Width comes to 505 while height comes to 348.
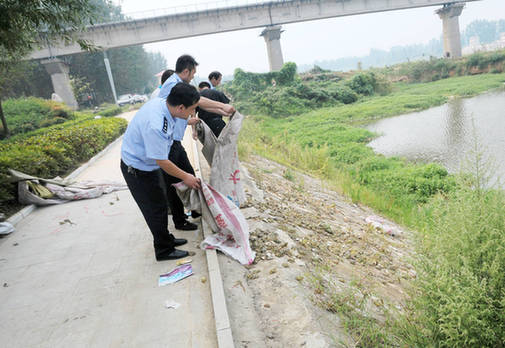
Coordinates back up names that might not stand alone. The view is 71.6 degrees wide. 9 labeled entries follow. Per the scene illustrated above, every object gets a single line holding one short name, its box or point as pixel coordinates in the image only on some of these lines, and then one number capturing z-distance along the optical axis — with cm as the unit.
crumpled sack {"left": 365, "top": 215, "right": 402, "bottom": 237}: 565
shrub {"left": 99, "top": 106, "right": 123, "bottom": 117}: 2596
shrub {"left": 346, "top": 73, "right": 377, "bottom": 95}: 2930
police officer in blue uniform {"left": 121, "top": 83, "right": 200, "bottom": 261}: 306
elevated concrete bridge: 2697
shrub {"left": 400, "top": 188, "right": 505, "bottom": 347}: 213
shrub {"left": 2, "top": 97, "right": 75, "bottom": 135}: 1964
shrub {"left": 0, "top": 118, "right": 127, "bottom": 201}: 641
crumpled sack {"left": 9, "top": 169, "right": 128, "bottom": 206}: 620
